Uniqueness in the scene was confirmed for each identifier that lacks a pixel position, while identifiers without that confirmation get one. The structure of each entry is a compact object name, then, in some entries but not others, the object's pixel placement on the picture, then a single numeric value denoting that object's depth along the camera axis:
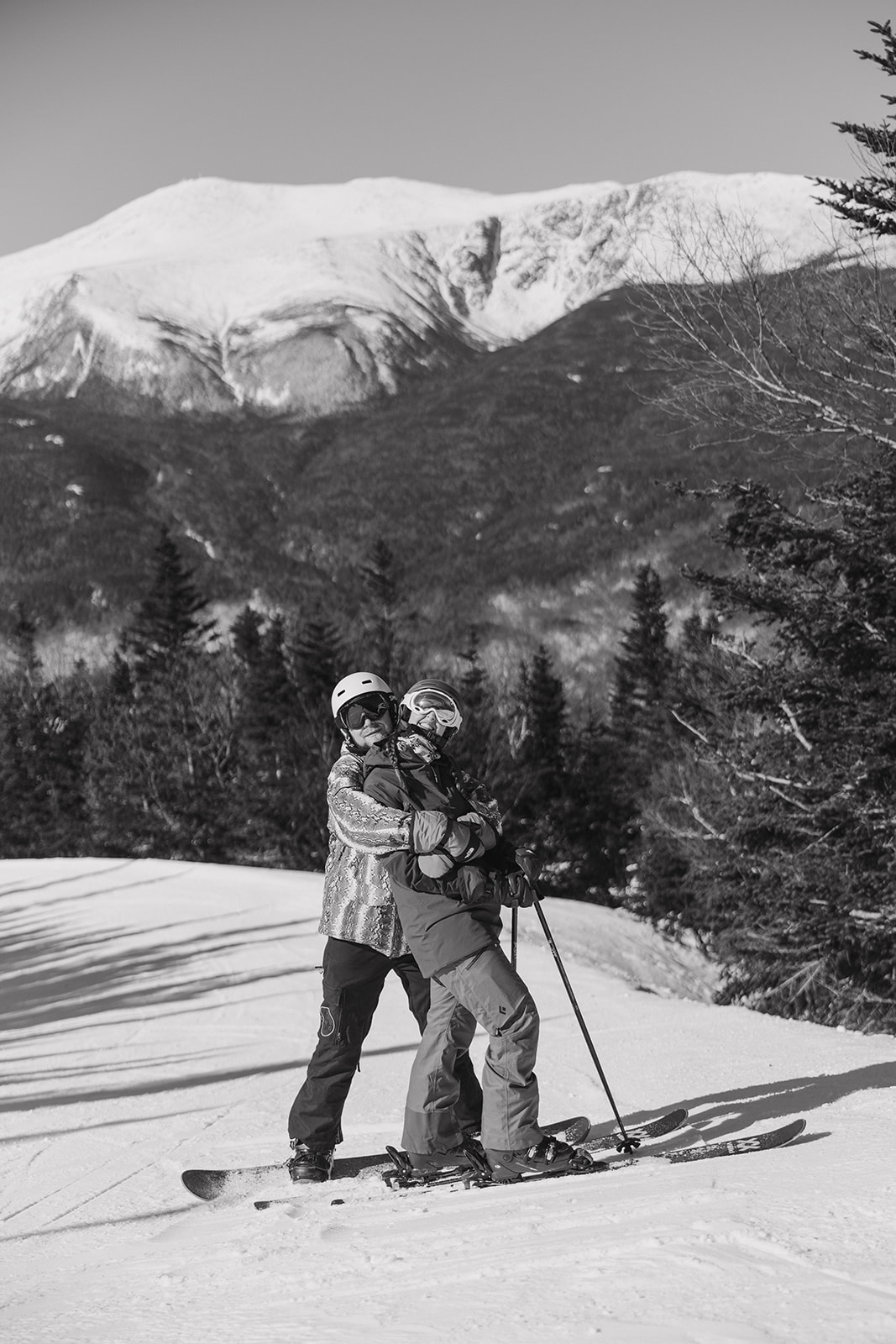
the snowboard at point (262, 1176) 5.60
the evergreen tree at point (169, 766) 48.56
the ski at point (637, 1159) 5.06
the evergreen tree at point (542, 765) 50.28
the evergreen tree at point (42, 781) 57.94
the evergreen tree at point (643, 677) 54.03
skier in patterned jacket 5.54
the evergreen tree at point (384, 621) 51.50
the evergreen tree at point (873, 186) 10.94
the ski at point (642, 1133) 5.63
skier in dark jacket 5.01
